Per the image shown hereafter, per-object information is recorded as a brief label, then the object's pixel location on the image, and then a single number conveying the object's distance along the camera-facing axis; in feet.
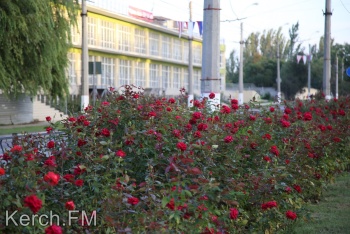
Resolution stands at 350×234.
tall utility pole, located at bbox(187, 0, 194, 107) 151.74
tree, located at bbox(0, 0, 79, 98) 92.12
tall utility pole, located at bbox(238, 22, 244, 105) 186.19
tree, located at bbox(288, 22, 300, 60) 357.20
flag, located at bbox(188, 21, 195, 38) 137.96
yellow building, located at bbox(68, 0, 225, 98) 184.03
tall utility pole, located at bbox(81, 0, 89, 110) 98.48
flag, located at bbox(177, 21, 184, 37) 146.41
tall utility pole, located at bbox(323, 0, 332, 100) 79.82
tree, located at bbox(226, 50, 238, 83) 439.71
